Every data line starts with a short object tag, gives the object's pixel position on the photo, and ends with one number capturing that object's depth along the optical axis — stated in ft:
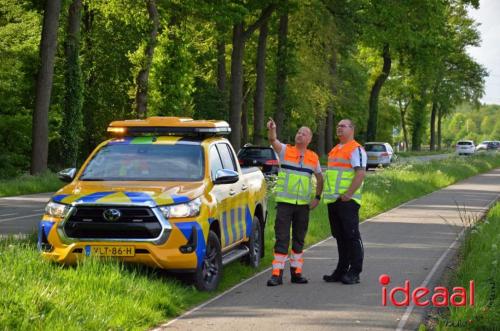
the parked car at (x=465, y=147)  307.17
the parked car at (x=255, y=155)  114.52
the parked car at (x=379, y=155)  179.93
